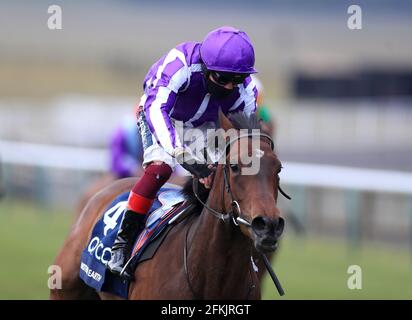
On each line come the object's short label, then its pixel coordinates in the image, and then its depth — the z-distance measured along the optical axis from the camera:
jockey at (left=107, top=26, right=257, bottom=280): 8.77
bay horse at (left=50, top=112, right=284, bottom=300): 7.84
